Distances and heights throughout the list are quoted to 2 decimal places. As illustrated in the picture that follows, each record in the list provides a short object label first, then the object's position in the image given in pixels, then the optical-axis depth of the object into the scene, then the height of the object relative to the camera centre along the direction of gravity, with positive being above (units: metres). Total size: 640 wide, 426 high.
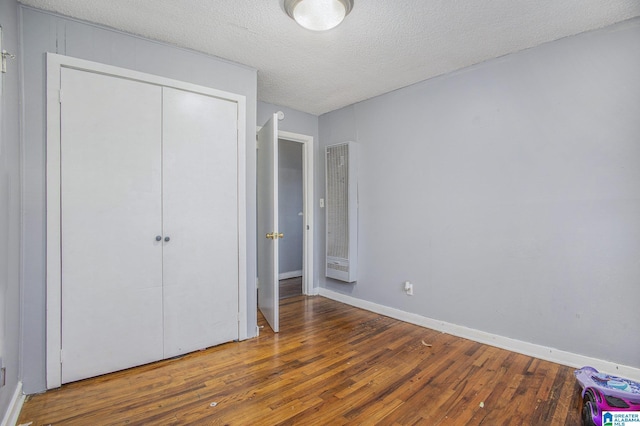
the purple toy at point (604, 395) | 1.61 -1.02
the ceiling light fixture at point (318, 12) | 1.84 +1.27
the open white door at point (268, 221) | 2.85 -0.06
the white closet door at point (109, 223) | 2.05 -0.05
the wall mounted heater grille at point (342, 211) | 3.72 +0.05
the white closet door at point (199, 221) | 2.41 -0.04
